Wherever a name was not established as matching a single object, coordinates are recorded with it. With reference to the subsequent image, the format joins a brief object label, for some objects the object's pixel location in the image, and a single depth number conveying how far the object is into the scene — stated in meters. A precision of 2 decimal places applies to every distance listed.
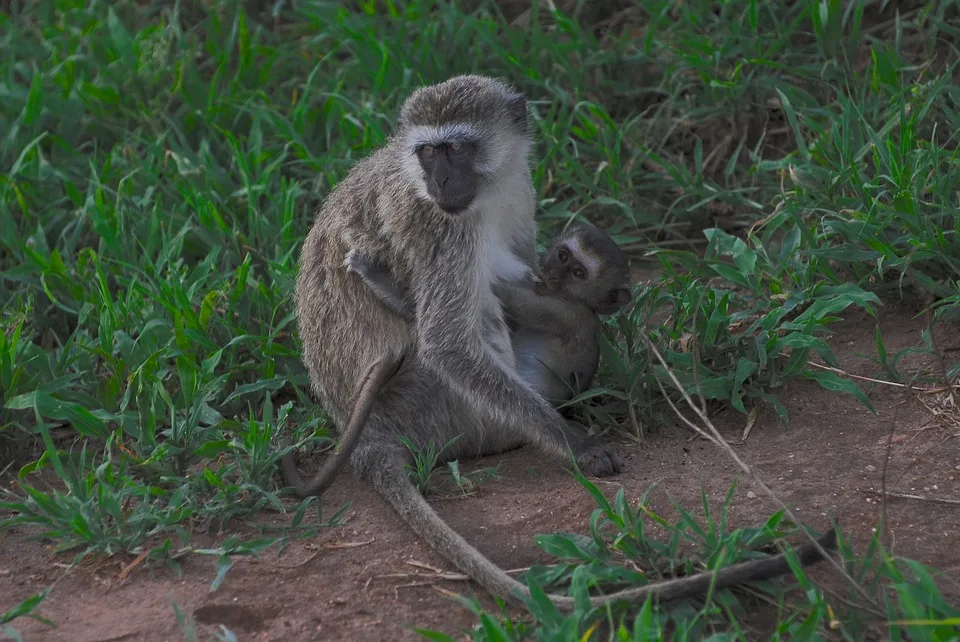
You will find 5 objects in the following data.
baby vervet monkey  8.87
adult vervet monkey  8.48
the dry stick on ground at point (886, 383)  8.44
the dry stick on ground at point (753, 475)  6.20
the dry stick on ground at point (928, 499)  7.34
